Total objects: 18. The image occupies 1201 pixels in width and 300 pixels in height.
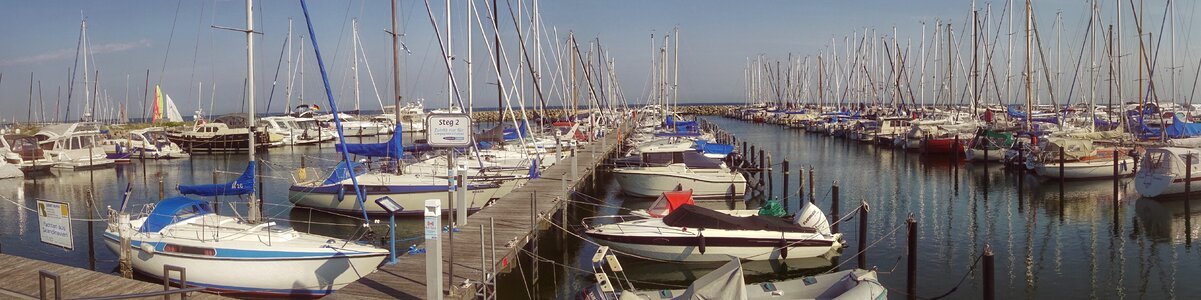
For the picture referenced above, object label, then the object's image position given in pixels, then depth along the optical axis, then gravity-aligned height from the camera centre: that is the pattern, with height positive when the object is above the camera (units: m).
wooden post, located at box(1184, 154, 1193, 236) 27.20 -2.66
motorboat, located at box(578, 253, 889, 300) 12.18 -2.97
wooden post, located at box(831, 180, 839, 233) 23.34 -2.68
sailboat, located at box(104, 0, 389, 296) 15.43 -2.61
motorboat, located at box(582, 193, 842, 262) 19.08 -2.93
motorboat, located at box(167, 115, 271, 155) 62.62 -1.39
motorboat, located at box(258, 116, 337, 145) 71.61 -0.97
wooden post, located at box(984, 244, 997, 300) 12.88 -2.64
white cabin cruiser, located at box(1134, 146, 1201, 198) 28.91 -2.33
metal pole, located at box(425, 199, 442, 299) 10.84 -1.81
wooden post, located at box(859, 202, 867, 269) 19.25 -2.89
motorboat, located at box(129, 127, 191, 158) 56.12 -1.69
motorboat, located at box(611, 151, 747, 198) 30.14 -2.37
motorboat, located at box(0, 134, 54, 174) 44.47 -1.73
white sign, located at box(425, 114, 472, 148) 16.58 -0.25
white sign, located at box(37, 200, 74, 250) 14.96 -1.88
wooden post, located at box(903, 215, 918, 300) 15.79 -3.07
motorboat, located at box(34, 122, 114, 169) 46.62 -1.45
